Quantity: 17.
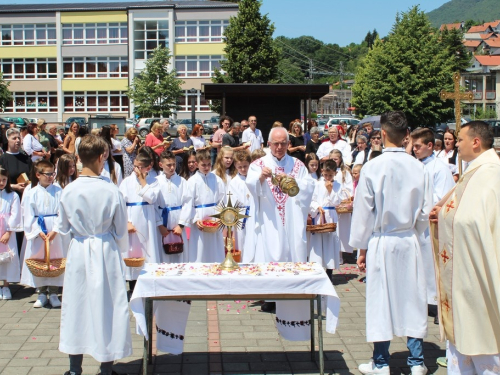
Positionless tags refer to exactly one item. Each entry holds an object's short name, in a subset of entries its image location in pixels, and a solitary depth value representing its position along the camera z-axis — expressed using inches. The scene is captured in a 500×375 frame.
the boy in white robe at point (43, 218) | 324.2
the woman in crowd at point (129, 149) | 514.9
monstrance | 240.2
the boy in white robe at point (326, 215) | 353.7
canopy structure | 700.0
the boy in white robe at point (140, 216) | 328.2
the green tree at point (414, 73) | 1636.3
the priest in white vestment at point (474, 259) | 185.3
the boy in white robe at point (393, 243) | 225.8
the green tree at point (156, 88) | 1884.8
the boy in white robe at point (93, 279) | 211.0
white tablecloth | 215.8
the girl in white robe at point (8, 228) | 342.6
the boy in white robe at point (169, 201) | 332.8
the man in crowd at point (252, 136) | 575.8
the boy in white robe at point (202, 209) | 332.2
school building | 2262.6
